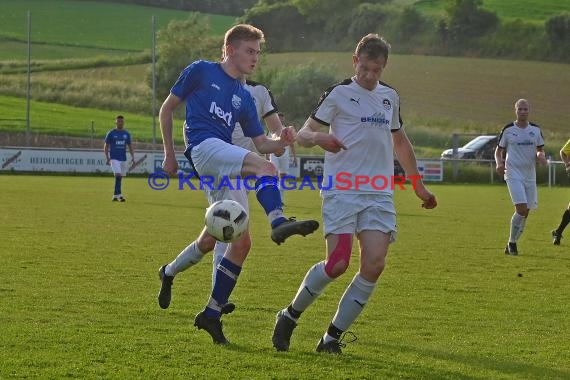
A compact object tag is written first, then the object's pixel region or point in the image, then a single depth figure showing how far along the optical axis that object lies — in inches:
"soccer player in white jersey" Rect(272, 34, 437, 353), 278.8
